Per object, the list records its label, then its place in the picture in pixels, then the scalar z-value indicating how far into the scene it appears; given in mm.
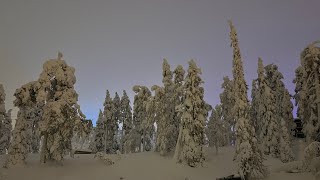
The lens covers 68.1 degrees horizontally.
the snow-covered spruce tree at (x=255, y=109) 45772
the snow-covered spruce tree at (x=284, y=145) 35070
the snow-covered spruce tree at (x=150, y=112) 36650
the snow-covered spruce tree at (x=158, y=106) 35849
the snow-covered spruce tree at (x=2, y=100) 28229
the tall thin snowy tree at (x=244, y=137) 25241
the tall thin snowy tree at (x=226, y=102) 50396
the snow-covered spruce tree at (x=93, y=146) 53063
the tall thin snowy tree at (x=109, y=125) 53513
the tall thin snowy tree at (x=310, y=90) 22622
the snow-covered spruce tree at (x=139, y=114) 40243
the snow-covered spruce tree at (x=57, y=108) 25848
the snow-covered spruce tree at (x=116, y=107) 55938
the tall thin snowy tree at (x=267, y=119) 36845
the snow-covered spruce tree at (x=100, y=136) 53604
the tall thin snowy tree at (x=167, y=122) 34680
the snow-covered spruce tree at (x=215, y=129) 41932
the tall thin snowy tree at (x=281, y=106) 36303
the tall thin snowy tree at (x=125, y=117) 55548
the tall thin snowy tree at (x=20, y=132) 25068
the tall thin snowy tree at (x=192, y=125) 30610
